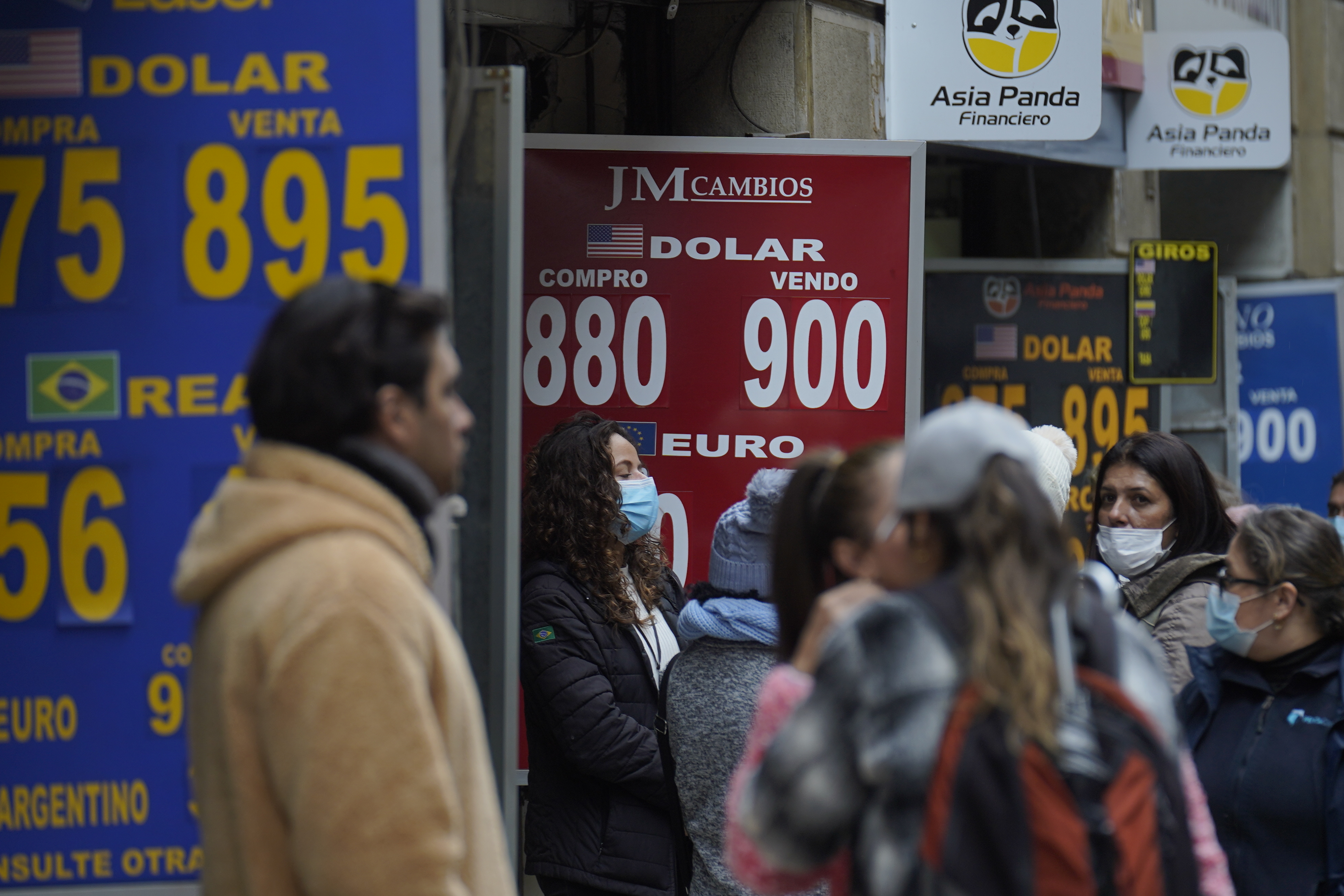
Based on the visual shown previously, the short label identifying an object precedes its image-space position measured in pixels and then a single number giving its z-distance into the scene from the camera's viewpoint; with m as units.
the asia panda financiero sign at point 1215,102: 16.02
